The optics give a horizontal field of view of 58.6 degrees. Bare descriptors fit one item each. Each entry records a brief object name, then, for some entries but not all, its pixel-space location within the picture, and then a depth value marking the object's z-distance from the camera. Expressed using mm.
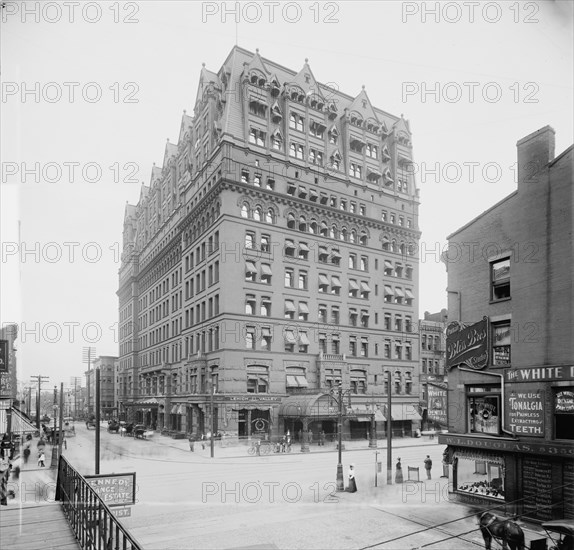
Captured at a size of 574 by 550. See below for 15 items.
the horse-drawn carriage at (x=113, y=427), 71125
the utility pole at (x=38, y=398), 60506
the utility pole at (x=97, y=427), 22297
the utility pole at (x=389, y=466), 25538
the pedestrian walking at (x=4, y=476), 16988
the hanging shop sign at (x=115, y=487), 13205
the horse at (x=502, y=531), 12822
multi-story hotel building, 46906
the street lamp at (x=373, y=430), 46656
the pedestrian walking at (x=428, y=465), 27297
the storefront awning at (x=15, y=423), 25953
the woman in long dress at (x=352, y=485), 23531
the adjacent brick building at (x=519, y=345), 16469
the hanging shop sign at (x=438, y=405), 22047
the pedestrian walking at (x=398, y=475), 26141
